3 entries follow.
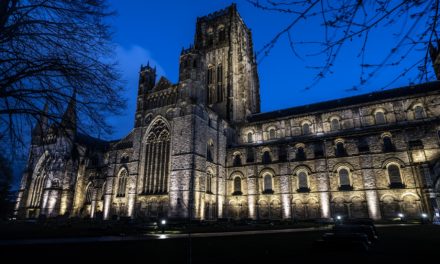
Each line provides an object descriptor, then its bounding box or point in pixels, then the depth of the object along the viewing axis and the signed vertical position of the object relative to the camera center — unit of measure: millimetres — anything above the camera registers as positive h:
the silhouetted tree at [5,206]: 20164 +2050
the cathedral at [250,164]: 28312 +6202
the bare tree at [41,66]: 6457 +3652
